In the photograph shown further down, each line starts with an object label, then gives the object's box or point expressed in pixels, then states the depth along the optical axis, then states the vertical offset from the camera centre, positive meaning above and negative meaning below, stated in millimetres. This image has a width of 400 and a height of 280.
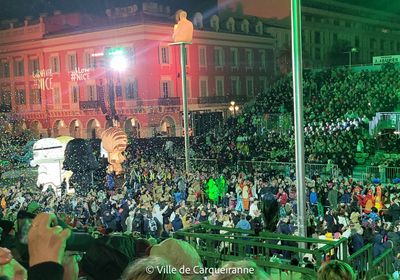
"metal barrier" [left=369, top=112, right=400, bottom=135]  17680 -604
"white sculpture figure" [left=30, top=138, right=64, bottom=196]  16438 -1490
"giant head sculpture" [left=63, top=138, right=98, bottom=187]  15211 -1372
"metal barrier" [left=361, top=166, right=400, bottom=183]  14315 -1955
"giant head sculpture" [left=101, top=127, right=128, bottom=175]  16812 -1017
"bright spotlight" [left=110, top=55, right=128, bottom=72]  26484 +2566
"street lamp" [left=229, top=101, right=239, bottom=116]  30041 +56
